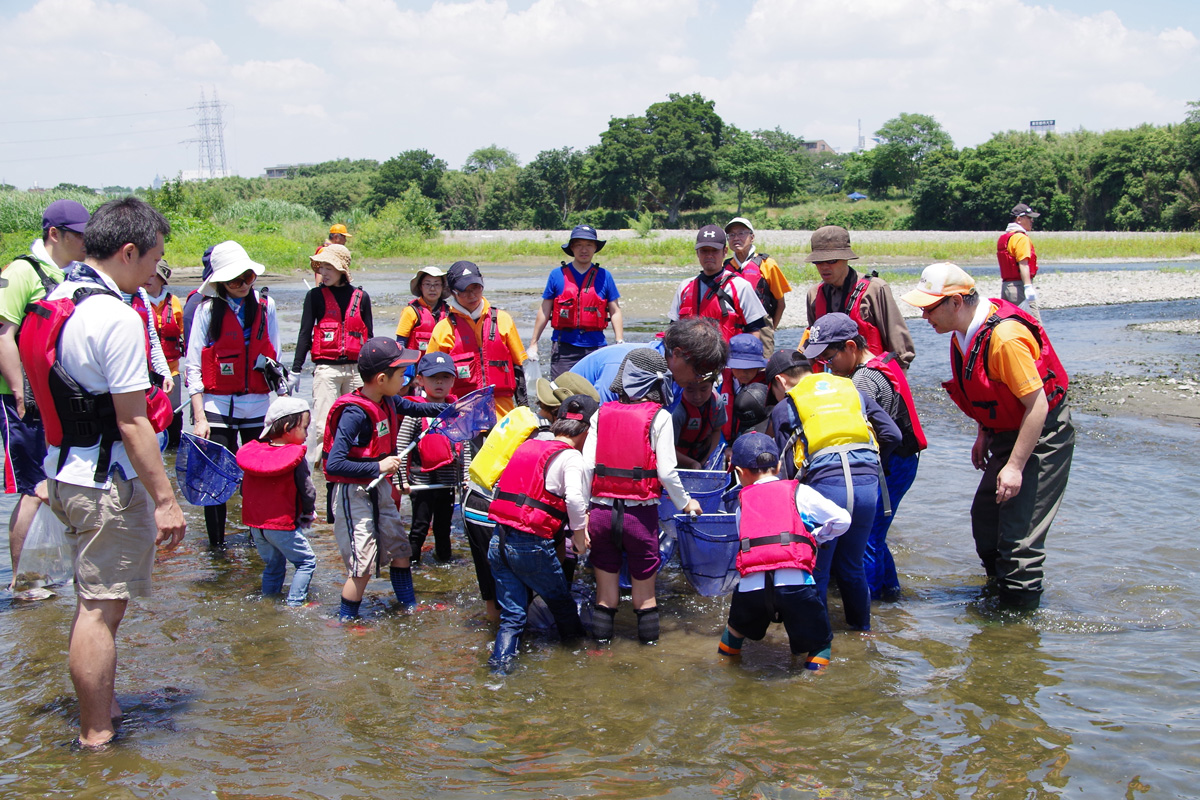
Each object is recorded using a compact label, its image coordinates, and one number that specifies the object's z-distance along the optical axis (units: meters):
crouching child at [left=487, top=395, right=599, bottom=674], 4.41
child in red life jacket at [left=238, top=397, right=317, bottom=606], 5.00
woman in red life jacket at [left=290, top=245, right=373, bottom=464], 7.52
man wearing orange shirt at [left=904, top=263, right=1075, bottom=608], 4.54
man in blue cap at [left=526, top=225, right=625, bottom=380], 7.34
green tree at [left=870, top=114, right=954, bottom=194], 74.44
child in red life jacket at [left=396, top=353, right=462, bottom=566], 5.48
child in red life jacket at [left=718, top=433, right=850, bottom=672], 4.18
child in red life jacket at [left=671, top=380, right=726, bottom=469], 5.11
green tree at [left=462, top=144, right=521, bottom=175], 125.06
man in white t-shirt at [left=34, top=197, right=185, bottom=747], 3.36
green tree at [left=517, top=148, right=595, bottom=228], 77.81
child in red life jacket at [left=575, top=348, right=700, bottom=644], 4.44
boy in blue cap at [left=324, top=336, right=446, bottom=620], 4.85
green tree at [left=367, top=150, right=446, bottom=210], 80.75
